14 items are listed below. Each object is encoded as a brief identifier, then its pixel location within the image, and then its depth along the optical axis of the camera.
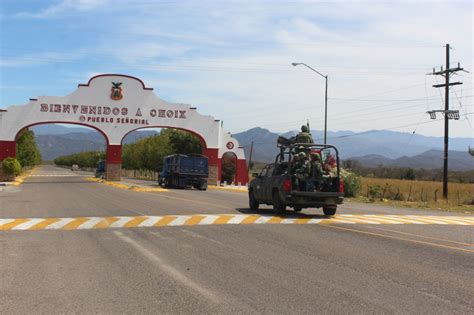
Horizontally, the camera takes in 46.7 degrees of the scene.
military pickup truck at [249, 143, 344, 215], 16.55
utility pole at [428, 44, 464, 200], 37.71
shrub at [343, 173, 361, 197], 32.83
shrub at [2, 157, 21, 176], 47.62
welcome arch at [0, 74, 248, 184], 49.72
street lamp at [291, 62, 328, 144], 40.34
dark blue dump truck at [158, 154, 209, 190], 43.06
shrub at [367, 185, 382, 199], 32.16
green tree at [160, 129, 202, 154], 73.25
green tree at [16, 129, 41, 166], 75.12
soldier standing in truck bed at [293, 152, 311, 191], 16.70
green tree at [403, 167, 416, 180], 91.94
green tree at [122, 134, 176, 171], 80.25
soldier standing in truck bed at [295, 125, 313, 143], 20.95
